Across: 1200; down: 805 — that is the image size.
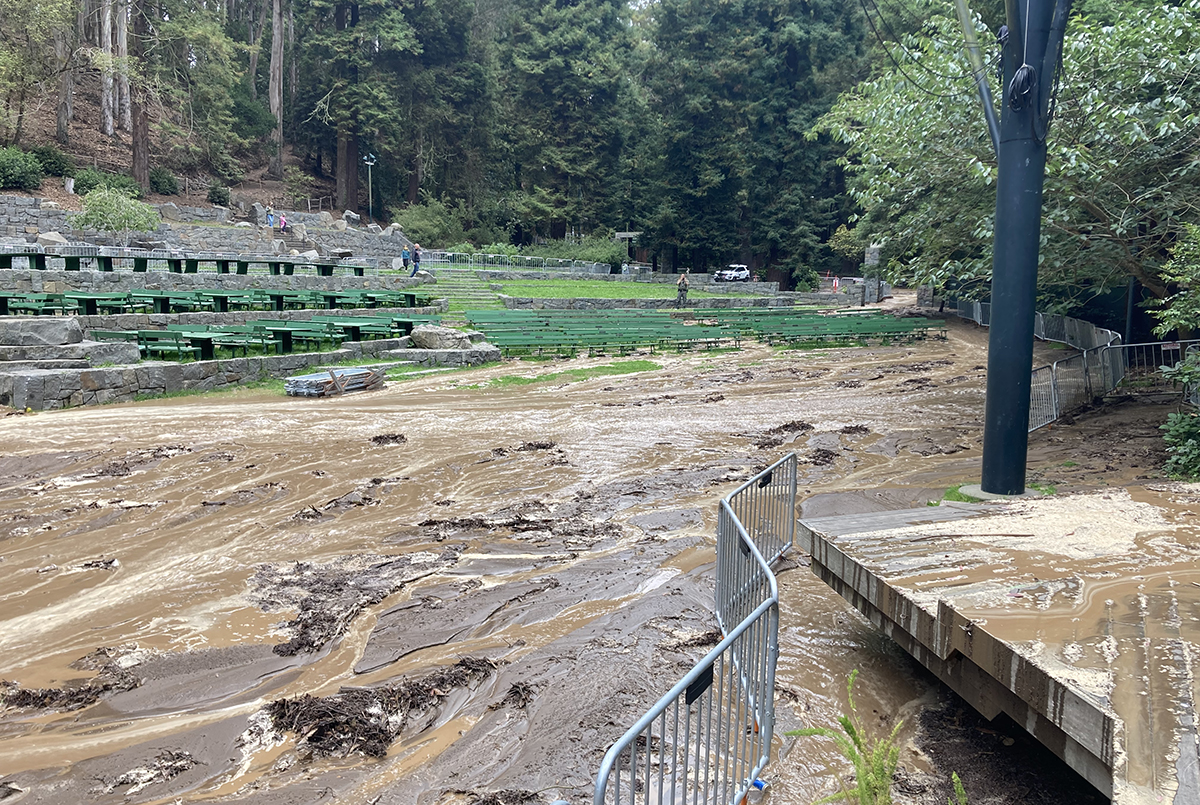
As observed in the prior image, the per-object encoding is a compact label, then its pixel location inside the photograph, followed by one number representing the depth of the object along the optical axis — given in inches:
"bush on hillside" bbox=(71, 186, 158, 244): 1212.5
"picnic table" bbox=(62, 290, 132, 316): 744.3
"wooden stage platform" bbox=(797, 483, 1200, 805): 143.8
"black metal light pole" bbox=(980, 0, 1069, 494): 324.8
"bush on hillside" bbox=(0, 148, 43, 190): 1445.6
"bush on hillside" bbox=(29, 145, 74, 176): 1583.4
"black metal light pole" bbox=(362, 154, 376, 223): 2227.0
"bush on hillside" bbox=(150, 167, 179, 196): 1843.0
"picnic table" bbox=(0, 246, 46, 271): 833.5
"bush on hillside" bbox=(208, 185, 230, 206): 1937.7
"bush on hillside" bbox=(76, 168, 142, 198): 1566.2
